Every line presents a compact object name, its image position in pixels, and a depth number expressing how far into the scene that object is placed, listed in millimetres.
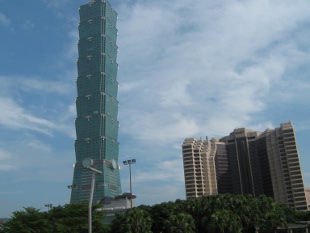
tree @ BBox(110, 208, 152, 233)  65438
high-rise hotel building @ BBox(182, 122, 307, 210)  188375
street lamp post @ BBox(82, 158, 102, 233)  38312
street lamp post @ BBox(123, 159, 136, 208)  75375
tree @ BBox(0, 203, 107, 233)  75375
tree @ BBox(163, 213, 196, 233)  64938
